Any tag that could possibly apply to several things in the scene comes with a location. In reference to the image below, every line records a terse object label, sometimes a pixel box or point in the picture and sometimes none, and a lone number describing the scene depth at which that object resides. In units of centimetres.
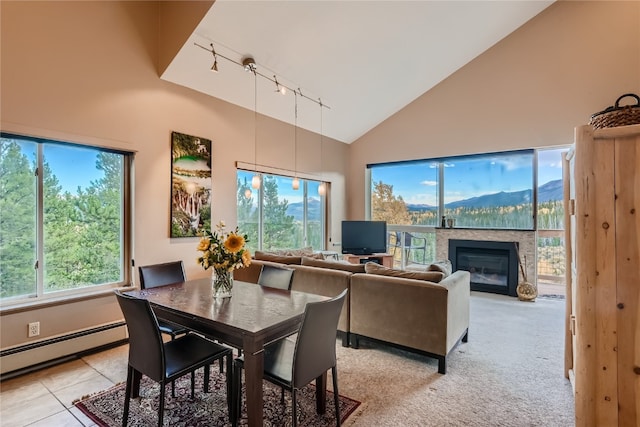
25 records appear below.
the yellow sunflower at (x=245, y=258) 235
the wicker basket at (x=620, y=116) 177
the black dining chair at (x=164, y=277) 272
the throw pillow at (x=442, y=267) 304
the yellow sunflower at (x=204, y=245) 227
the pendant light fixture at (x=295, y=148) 579
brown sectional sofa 275
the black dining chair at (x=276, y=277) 283
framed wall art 396
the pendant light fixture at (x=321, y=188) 520
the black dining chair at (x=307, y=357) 175
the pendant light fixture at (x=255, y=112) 396
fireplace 547
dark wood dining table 172
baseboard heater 268
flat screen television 597
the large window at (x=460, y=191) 556
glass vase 233
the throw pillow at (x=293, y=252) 428
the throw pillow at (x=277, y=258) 377
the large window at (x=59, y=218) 281
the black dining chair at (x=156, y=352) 179
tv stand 570
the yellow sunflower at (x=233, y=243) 226
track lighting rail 363
